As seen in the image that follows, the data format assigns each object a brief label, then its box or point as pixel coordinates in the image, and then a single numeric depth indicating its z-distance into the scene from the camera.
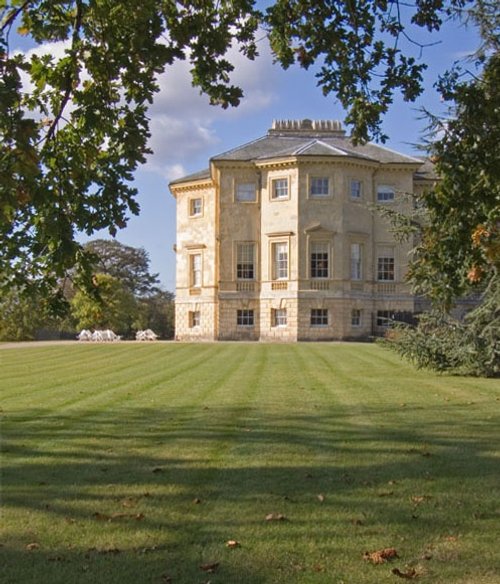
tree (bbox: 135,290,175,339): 62.28
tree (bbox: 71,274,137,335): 50.97
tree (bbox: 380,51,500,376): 8.30
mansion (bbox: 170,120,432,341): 42.53
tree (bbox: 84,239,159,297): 70.62
